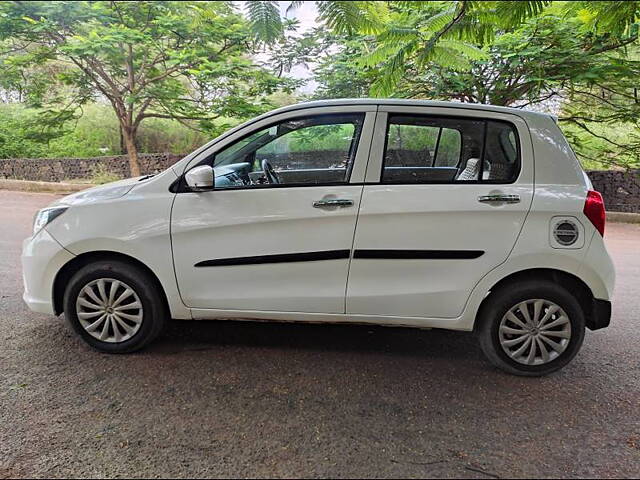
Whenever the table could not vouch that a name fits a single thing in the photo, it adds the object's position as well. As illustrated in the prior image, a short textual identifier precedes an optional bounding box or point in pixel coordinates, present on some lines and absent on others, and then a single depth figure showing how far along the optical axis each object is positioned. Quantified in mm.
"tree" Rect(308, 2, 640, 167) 8398
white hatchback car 2967
